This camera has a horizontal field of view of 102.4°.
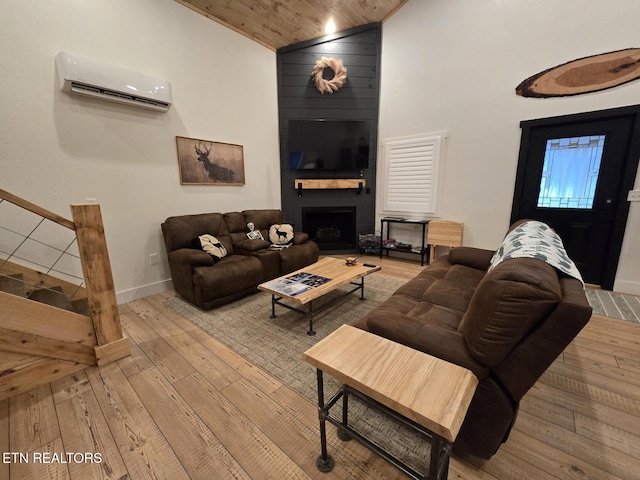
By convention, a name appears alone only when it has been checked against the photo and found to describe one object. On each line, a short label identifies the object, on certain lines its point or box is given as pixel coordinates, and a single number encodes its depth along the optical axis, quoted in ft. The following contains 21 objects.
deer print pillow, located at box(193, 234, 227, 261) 9.48
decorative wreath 13.33
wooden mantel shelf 14.40
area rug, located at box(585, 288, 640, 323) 7.91
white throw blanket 3.67
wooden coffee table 6.93
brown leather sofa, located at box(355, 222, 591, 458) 2.82
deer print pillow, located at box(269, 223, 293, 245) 11.78
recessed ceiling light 12.55
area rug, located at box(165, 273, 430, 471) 4.23
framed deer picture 10.57
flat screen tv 13.97
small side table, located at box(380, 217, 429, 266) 13.38
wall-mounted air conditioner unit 7.32
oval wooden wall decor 8.64
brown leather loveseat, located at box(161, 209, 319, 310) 8.53
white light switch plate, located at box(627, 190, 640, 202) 8.94
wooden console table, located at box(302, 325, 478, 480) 2.59
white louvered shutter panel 13.05
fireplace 15.15
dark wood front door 9.27
